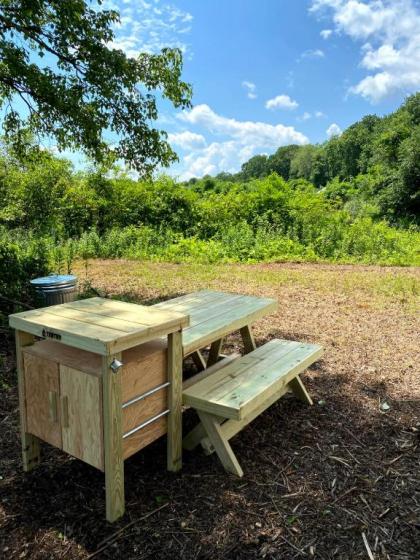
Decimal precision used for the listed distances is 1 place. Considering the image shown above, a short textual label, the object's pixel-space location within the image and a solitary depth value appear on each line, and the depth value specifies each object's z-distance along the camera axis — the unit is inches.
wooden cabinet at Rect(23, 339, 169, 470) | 73.5
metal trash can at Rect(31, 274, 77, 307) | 174.6
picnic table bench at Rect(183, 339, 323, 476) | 83.4
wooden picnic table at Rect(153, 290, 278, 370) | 99.0
